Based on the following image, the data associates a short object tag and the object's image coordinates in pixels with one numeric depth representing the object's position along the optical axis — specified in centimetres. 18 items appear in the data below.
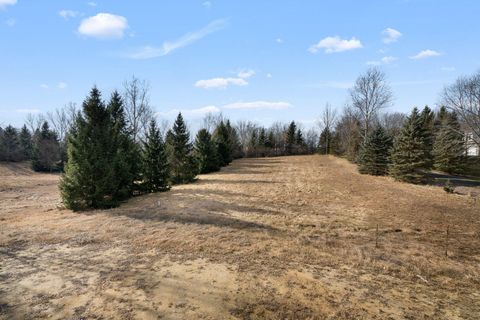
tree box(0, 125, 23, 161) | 4519
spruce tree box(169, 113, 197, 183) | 2359
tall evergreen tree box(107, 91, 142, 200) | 1573
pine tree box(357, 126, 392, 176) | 2686
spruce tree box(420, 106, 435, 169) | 3082
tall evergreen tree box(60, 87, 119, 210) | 1406
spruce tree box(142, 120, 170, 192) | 1917
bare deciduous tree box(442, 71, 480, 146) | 2044
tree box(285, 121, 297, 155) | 6294
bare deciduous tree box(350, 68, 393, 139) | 4053
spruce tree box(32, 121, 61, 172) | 4278
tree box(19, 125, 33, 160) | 4834
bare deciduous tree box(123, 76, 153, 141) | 4000
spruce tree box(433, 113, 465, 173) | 3105
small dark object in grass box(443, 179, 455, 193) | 1800
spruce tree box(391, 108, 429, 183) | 2219
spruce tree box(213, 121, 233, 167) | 3769
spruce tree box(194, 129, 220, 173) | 2988
